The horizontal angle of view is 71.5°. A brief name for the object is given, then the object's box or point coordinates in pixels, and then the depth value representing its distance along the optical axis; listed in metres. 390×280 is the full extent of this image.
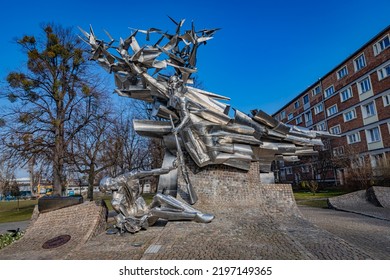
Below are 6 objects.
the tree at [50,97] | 17.25
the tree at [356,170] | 21.84
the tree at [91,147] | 19.30
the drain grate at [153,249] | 5.45
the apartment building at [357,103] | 25.30
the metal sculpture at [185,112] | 10.18
